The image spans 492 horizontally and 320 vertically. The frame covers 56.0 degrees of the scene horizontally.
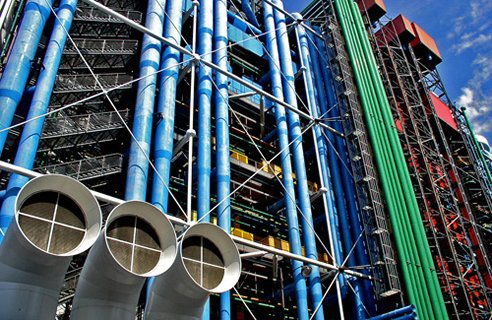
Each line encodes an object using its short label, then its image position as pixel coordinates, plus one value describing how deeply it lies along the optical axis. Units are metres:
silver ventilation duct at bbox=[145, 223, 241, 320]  9.91
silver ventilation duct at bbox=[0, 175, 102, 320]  8.15
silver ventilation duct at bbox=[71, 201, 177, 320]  9.02
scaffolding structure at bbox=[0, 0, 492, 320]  17.09
